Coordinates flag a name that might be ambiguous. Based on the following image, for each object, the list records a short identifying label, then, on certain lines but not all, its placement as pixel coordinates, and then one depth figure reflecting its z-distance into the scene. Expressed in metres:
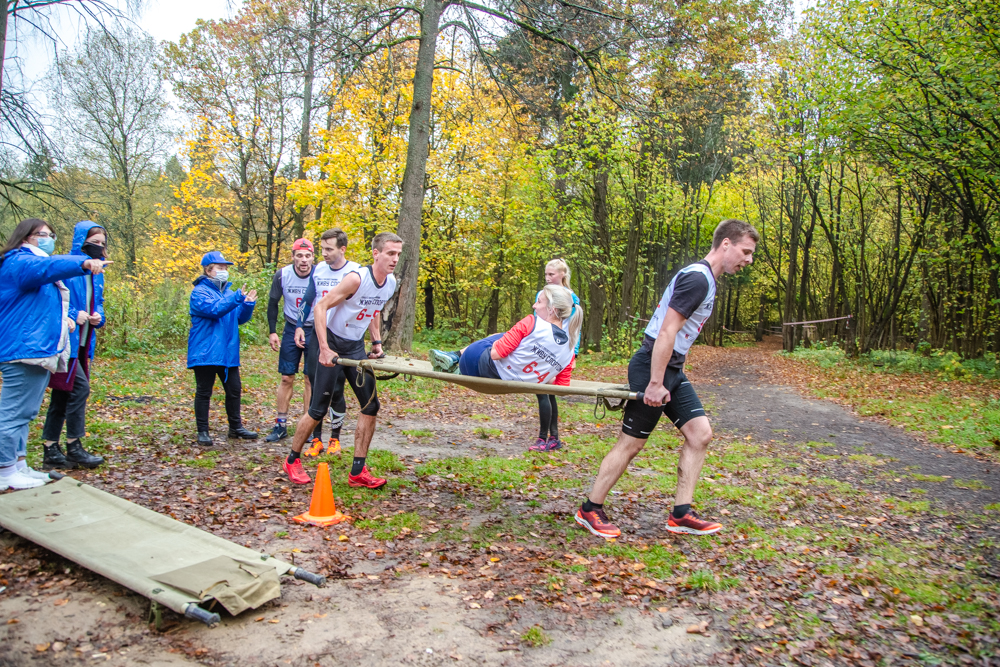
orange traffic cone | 4.37
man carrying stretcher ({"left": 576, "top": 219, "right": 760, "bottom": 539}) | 3.95
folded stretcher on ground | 2.94
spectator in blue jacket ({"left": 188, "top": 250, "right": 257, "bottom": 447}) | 6.02
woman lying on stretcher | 4.83
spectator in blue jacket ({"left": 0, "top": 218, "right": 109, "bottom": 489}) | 4.30
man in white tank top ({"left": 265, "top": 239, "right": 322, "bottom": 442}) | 6.54
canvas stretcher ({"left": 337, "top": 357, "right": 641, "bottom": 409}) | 4.14
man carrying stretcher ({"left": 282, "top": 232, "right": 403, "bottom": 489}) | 4.84
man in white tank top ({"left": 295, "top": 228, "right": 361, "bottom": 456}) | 5.86
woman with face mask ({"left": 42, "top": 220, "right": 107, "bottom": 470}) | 5.13
